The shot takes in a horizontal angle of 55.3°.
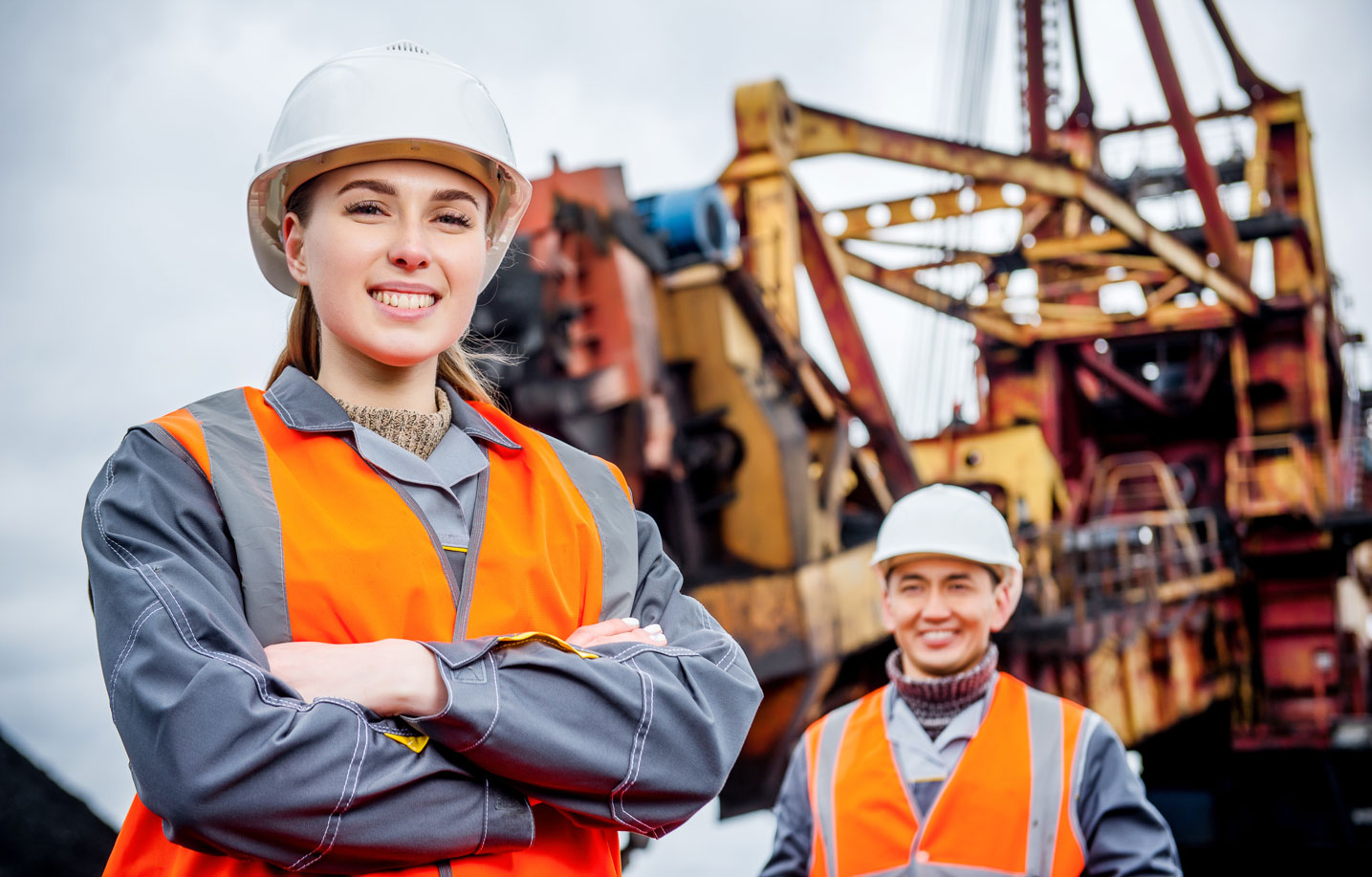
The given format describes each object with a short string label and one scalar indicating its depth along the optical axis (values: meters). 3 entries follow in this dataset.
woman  1.47
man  2.96
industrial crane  5.62
